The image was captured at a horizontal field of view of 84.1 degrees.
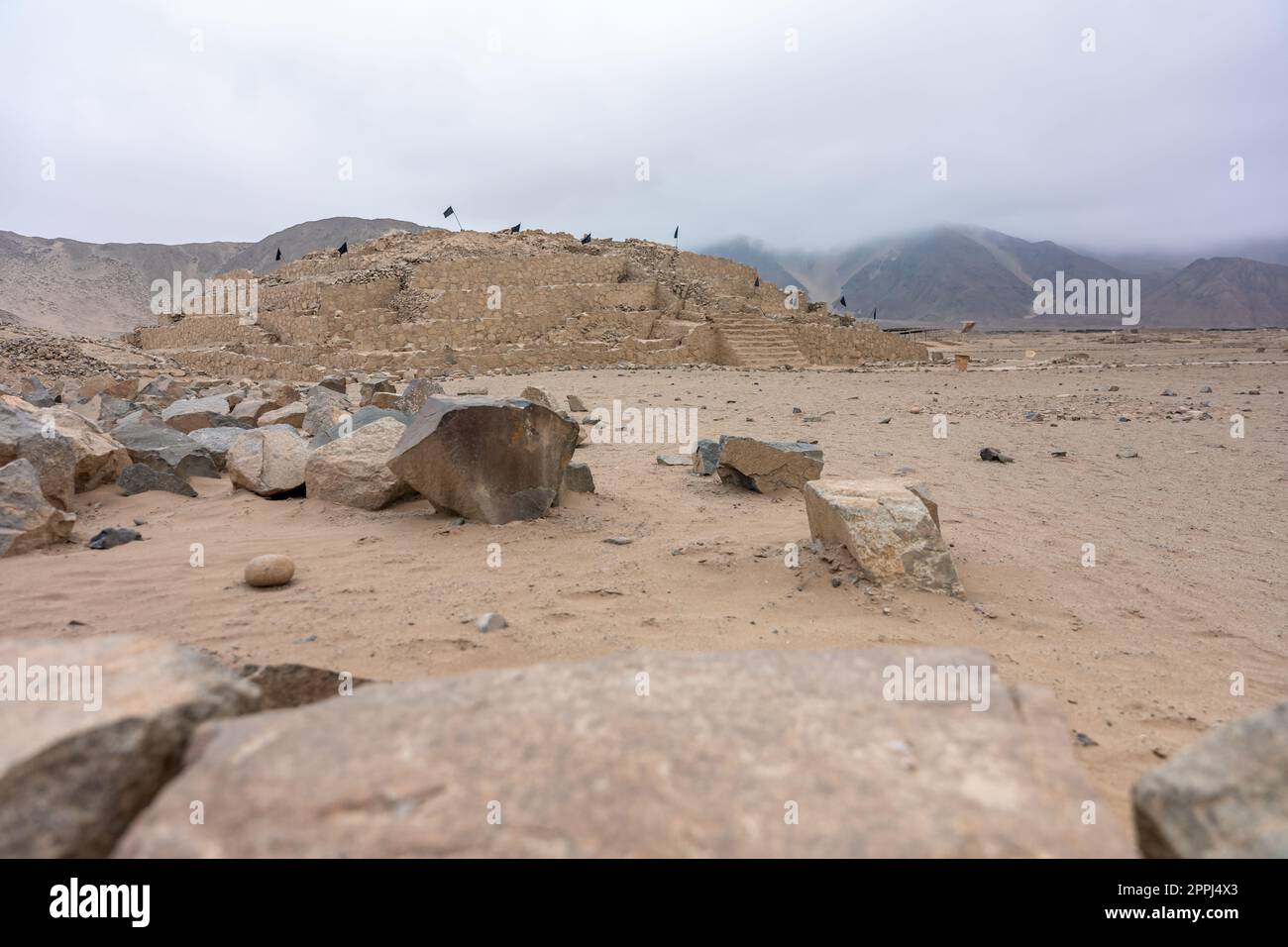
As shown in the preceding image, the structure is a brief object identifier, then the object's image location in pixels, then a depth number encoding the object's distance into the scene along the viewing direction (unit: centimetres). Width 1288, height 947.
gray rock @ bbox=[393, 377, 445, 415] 784
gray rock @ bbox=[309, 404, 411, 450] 568
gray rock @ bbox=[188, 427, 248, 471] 603
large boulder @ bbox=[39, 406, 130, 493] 501
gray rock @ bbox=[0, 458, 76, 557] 383
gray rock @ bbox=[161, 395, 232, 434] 735
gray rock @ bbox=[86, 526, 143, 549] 407
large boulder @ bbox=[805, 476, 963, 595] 341
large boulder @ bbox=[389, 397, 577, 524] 425
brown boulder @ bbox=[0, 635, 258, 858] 107
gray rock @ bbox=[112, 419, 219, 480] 557
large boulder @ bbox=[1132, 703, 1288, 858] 106
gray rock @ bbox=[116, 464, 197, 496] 527
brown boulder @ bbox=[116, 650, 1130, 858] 106
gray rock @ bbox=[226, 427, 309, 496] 517
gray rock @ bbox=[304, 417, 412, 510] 483
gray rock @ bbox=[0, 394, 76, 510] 446
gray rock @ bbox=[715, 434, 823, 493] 532
